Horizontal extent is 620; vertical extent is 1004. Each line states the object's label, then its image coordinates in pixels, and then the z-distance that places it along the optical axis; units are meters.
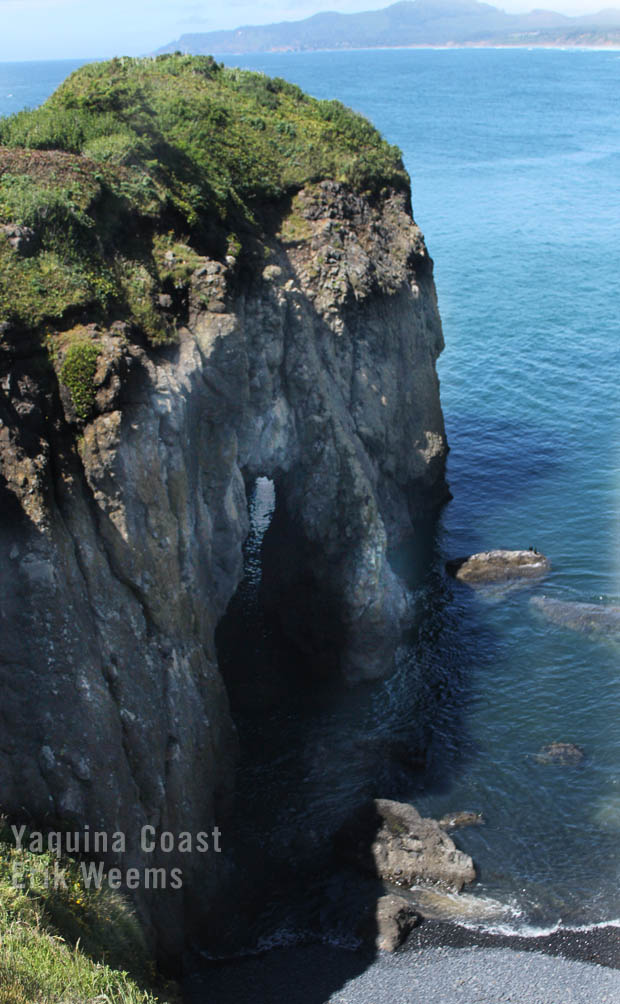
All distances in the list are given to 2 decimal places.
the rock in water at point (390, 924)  28.56
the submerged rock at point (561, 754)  35.22
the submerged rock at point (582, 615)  42.03
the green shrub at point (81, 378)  26.34
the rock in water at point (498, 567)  46.56
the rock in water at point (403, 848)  30.78
